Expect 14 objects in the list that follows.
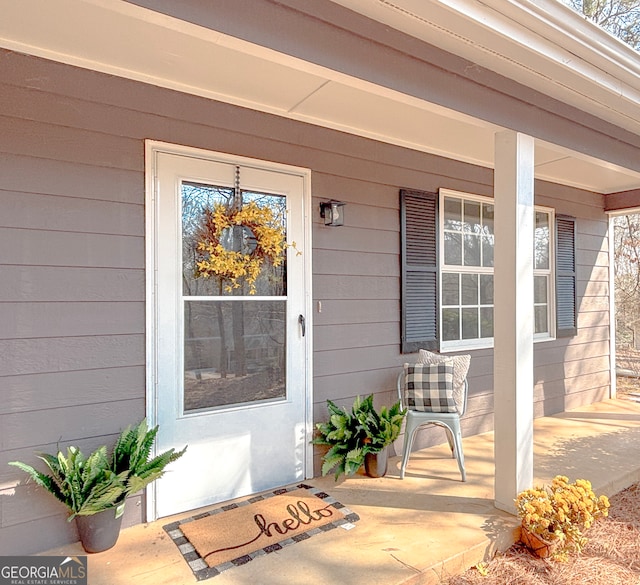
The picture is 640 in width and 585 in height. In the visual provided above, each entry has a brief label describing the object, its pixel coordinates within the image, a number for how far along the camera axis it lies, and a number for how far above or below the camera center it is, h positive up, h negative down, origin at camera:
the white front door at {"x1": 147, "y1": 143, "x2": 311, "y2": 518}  2.39 -0.22
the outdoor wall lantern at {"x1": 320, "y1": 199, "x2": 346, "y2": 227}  2.92 +0.60
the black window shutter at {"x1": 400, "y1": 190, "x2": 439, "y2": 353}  3.38 +0.24
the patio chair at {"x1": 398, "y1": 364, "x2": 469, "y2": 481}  2.82 -0.78
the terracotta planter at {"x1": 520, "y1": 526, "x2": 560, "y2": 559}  2.07 -1.19
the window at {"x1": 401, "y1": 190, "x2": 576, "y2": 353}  3.43 +0.26
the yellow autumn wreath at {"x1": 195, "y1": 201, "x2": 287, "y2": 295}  2.52 +0.33
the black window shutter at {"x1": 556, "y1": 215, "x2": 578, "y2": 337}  4.67 +0.25
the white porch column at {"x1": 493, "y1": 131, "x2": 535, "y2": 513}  2.35 -0.10
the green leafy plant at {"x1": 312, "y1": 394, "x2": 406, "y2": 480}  2.72 -0.86
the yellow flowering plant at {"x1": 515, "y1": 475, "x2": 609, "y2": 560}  2.06 -1.05
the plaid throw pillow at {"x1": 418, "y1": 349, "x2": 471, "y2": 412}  3.05 -0.48
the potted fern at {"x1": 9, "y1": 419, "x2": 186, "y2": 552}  1.94 -0.84
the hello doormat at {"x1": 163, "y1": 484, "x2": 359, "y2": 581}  1.98 -1.16
